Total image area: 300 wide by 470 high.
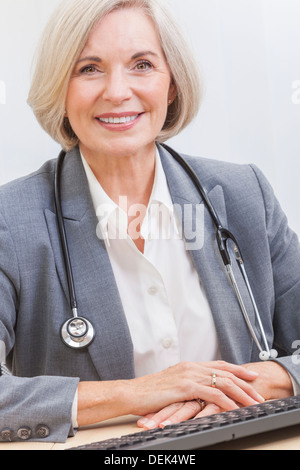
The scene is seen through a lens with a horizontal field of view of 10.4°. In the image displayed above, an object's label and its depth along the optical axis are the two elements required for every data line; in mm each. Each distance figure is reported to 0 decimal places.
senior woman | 1979
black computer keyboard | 1655
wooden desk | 1679
